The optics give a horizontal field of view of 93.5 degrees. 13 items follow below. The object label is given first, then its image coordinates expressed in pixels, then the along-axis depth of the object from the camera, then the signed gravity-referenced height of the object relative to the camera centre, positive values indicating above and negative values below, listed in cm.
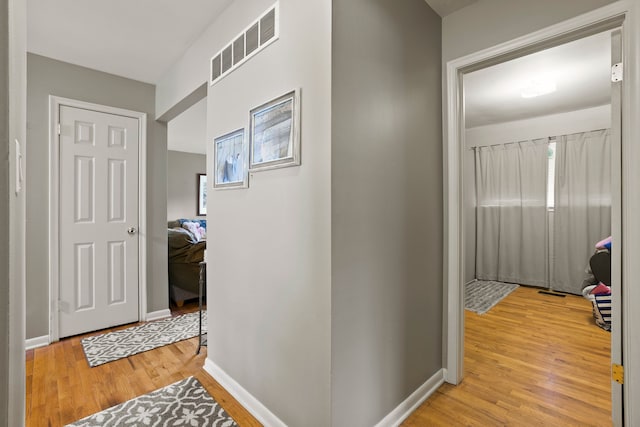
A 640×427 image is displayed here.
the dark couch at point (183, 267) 370 -67
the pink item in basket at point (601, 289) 310 -80
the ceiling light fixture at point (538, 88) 323 +140
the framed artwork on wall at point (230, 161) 184 +34
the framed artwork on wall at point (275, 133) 146 +42
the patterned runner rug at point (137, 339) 247 -115
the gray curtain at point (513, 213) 448 +0
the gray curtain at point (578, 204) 398 +13
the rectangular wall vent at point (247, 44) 163 +102
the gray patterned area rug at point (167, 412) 166 -115
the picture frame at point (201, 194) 680 +42
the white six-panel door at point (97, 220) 277 -7
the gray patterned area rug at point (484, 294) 367 -112
